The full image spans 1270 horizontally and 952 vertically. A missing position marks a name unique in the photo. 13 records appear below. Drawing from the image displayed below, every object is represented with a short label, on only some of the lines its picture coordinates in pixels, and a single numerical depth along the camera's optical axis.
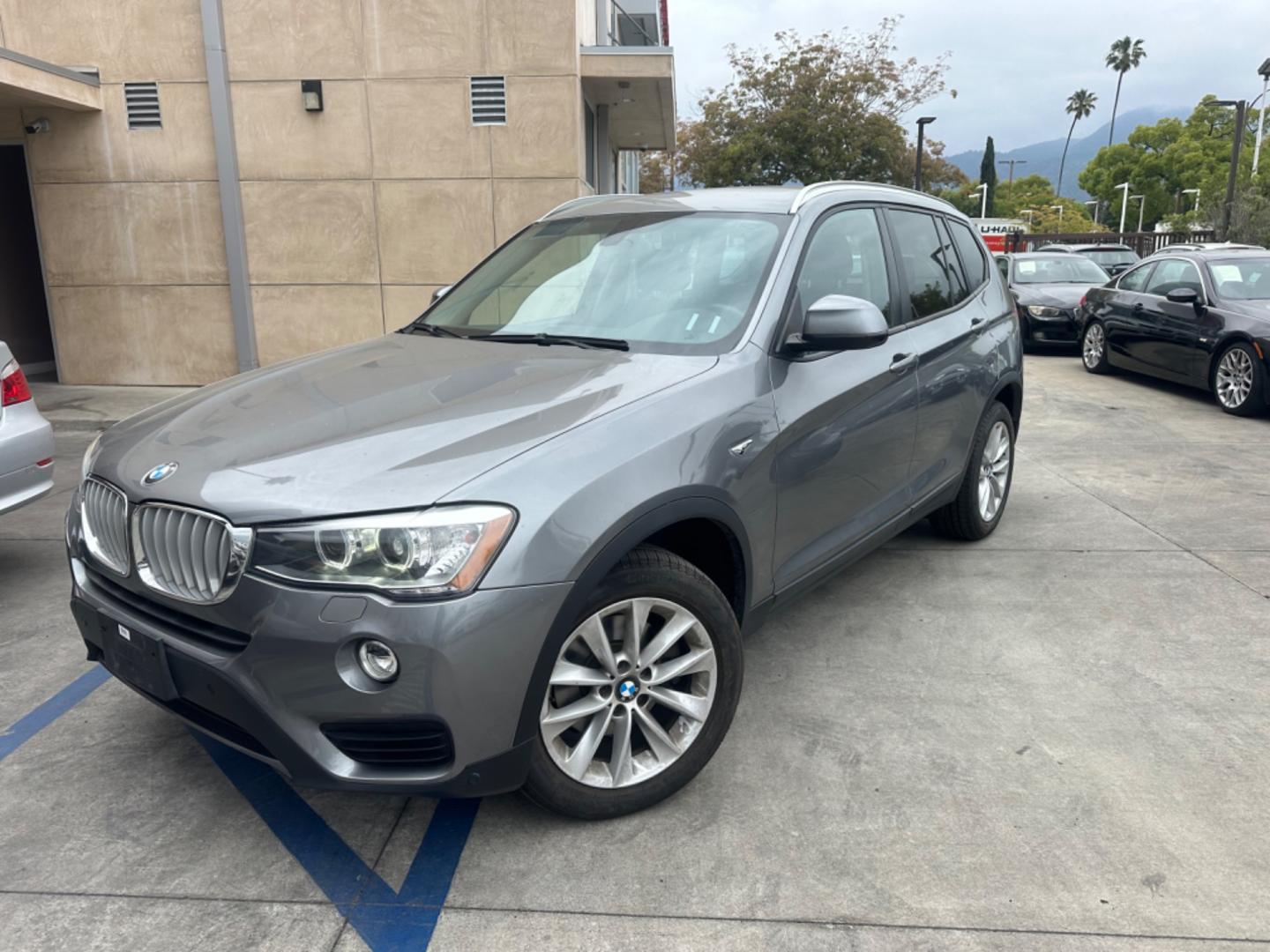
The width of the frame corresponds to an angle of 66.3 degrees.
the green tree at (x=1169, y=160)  66.00
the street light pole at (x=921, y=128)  32.75
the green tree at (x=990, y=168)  85.88
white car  4.35
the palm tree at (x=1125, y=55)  118.25
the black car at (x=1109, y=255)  20.17
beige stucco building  10.69
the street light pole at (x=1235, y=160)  23.41
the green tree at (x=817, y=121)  32.53
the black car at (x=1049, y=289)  14.18
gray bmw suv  2.27
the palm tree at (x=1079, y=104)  129.25
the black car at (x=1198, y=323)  9.23
